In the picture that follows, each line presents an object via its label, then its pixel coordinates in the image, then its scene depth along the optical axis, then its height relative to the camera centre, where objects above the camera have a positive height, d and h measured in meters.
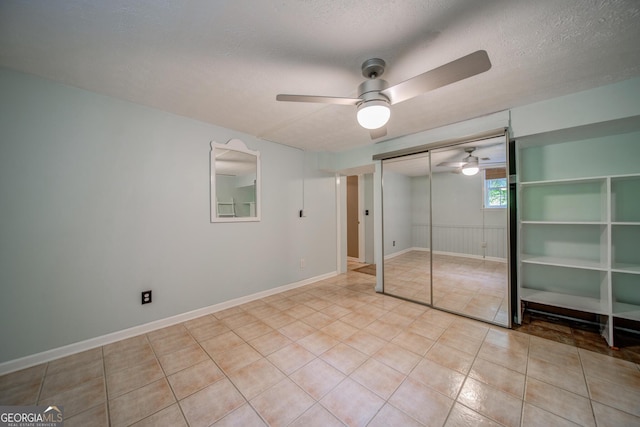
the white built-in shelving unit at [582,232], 2.13 -0.22
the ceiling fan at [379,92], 1.29 +0.78
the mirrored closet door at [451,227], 2.69 -0.23
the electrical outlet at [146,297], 2.29 -0.84
